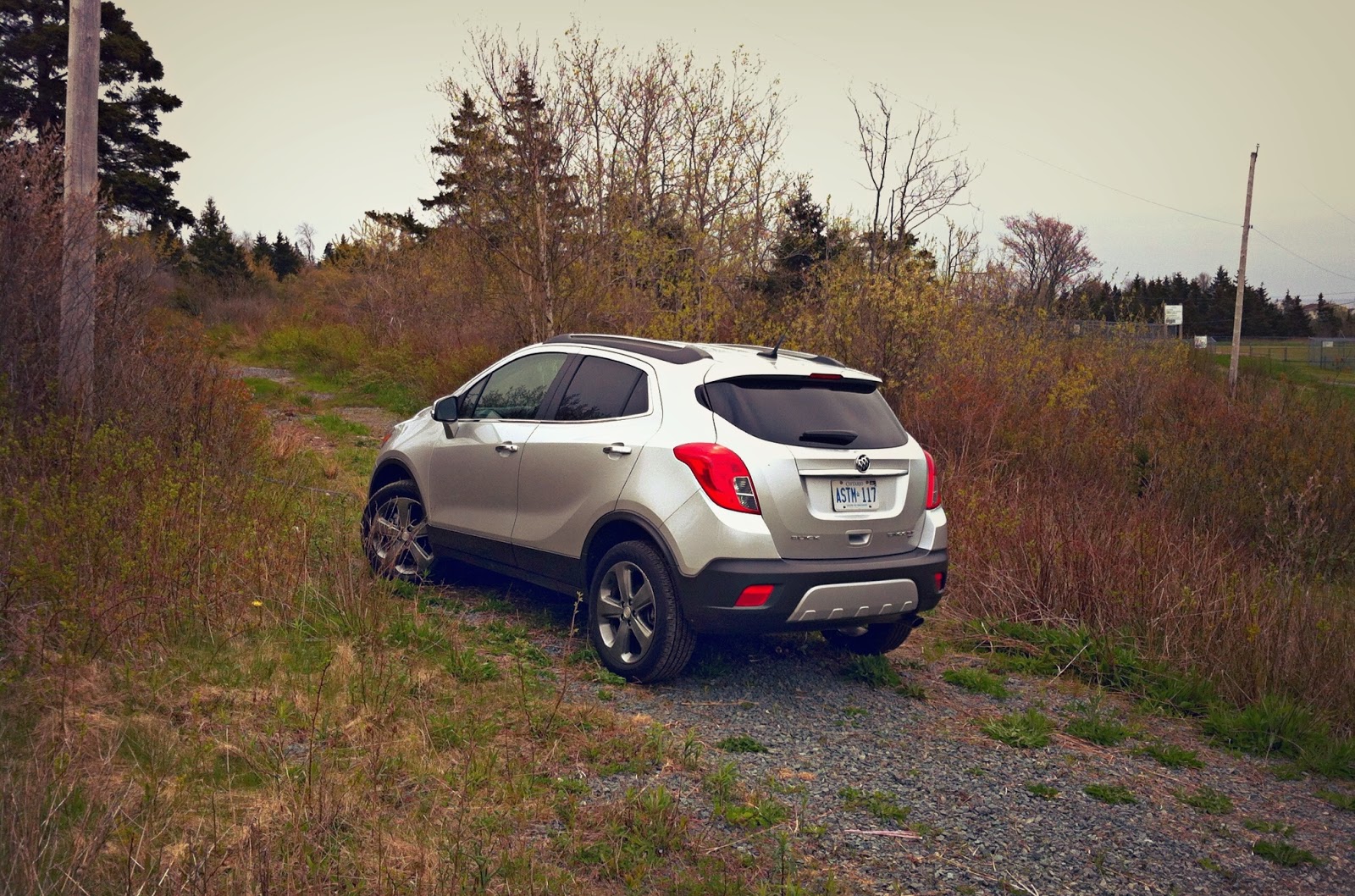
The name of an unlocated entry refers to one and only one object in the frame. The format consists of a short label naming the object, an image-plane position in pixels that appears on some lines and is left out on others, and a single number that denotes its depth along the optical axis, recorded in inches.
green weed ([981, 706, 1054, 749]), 201.5
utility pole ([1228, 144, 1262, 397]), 1250.4
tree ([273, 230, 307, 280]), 2460.6
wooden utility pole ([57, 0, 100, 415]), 335.6
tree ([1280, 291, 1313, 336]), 3248.0
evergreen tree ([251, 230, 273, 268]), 2164.1
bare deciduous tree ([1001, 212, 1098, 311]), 2348.3
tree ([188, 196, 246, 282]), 1930.4
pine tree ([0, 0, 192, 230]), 1128.8
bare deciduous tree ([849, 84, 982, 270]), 571.5
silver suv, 195.0
